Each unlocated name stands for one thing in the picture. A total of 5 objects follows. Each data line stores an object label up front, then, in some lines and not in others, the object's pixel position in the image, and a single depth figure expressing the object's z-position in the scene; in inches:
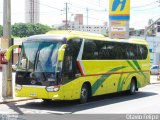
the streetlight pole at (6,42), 805.2
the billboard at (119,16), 1461.6
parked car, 2209.0
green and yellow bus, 693.3
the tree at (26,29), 4502.0
